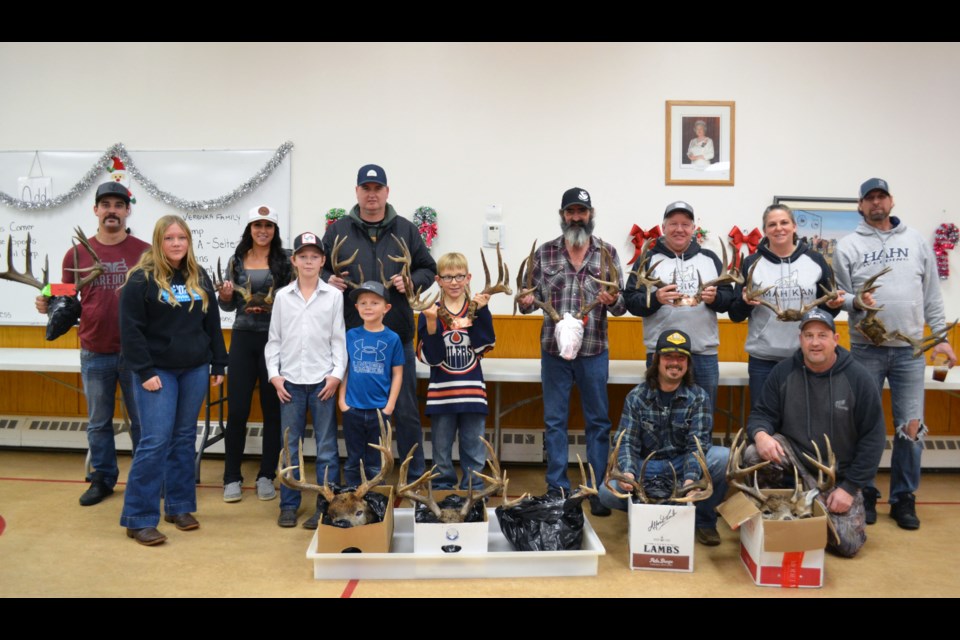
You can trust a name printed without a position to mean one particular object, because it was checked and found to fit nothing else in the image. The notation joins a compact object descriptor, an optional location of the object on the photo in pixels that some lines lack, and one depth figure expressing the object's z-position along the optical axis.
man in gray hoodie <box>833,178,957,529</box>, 4.40
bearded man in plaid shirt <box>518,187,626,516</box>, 4.42
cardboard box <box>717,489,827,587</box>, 3.33
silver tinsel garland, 6.25
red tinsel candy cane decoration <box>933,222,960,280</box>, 6.11
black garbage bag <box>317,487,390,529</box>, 3.56
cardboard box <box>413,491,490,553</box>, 3.47
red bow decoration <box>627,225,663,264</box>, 6.14
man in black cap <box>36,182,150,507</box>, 4.54
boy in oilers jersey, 4.25
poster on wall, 6.16
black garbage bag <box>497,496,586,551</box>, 3.57
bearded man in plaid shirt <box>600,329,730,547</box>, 3.88
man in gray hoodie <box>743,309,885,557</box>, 3.79
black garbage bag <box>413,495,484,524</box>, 3.62
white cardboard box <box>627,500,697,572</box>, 3.51
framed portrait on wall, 6.11
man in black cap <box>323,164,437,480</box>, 4.53
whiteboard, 6.28
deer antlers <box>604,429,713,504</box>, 3.51
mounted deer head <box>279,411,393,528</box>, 3.56
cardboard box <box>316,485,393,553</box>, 3.43
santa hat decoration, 6.34
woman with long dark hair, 4.48
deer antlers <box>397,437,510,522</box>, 3.56
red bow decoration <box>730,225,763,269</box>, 6.06
